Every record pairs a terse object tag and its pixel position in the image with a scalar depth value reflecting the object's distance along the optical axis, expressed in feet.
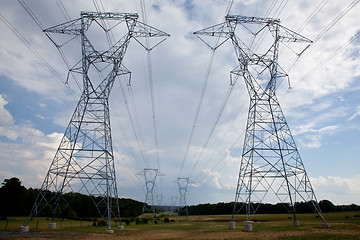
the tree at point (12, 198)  243.81
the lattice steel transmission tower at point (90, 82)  98.68
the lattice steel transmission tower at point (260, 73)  107.43
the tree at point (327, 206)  388.55
